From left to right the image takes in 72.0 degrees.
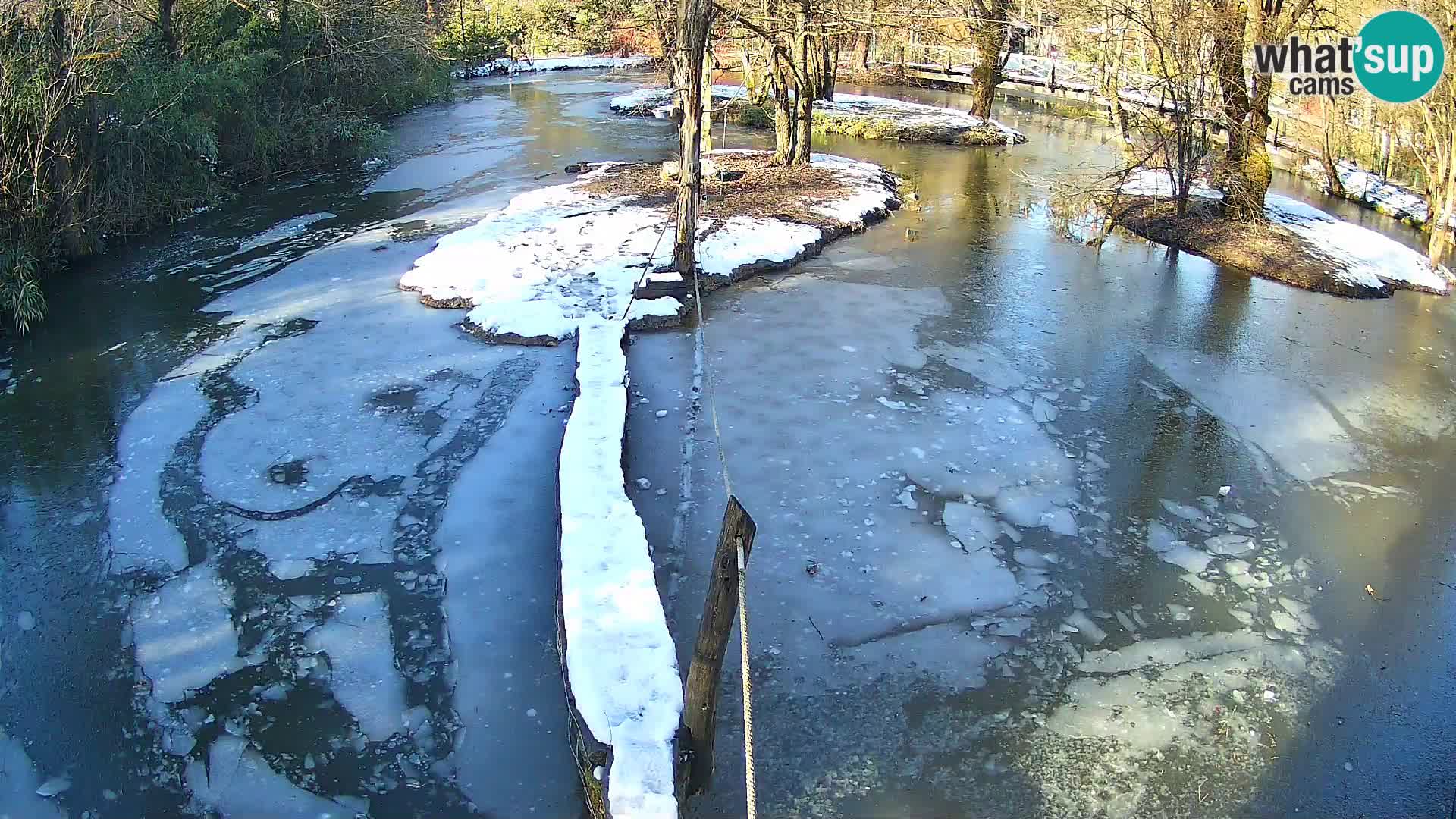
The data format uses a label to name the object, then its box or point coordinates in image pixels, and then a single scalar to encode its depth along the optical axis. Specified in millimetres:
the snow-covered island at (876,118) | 23750
